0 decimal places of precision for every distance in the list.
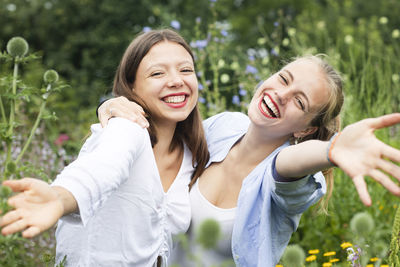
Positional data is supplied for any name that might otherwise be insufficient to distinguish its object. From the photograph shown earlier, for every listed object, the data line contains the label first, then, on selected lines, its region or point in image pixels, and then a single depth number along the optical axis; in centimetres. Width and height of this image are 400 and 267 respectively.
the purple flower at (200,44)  435
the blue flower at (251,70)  429
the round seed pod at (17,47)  264
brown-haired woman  150
